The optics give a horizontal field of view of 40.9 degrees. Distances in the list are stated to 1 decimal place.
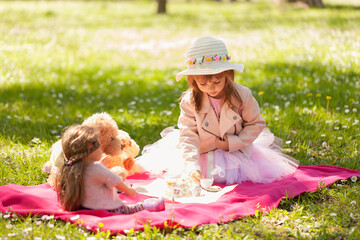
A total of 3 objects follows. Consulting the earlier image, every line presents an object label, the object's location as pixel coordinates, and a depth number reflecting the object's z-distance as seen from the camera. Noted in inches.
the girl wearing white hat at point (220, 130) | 177.5
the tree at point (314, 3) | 771.4
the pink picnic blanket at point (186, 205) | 140.3
